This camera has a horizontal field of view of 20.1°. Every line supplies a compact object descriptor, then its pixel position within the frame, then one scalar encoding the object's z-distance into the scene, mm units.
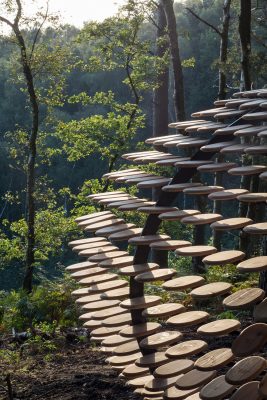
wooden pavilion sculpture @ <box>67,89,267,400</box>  3135
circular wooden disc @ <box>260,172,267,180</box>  3029
